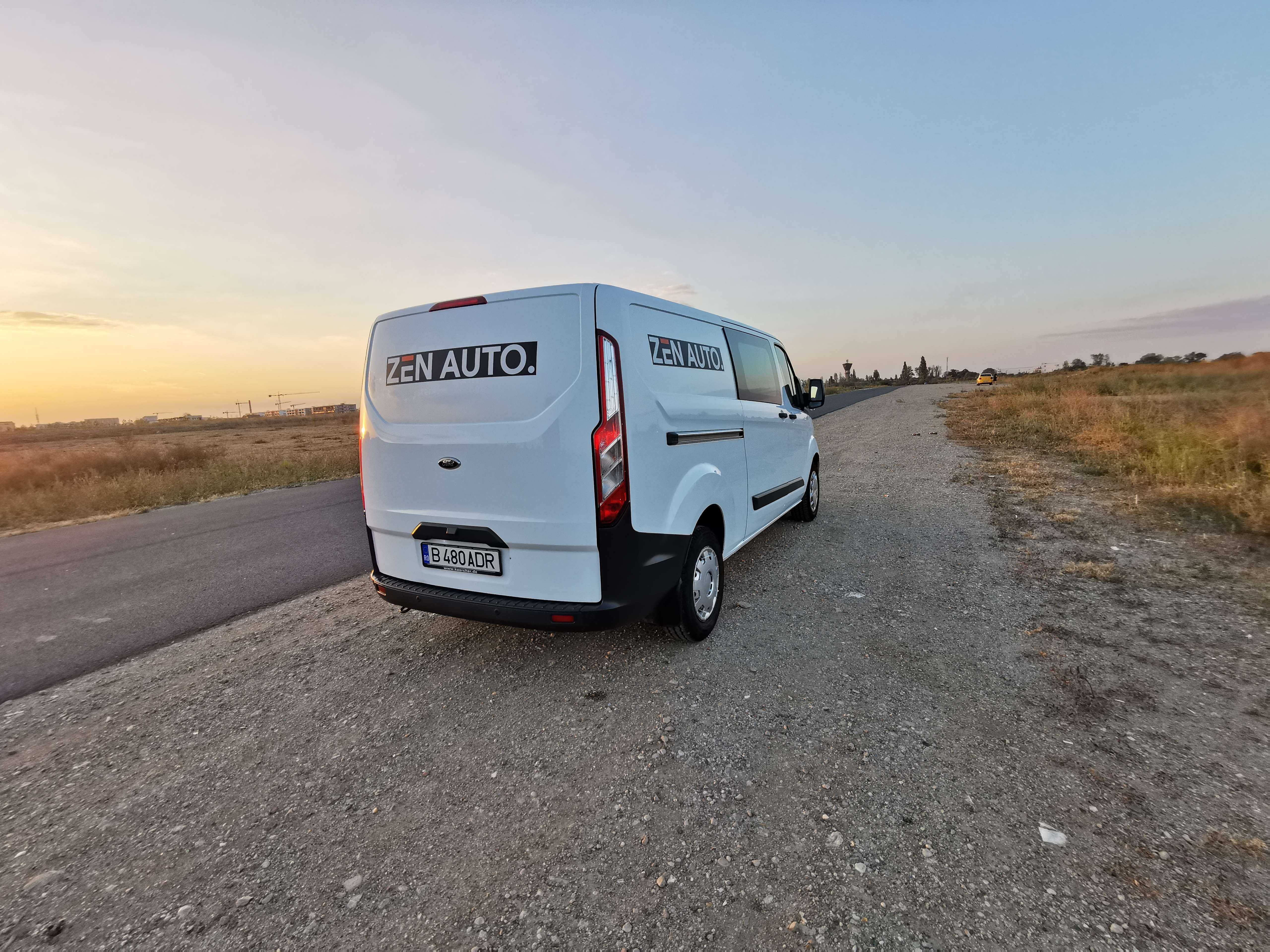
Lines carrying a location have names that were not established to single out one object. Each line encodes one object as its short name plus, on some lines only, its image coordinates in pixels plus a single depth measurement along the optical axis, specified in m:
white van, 2.84
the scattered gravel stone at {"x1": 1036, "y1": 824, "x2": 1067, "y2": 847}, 1.92
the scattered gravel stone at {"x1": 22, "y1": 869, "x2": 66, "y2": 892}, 1.93
